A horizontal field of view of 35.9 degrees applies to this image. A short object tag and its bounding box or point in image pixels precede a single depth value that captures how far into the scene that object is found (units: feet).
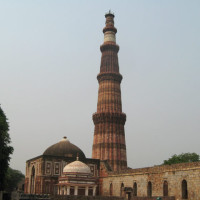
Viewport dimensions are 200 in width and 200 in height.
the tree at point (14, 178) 267.80
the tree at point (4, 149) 86.38
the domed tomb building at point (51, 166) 133.84
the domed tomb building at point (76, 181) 117.19
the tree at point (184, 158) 178.19
